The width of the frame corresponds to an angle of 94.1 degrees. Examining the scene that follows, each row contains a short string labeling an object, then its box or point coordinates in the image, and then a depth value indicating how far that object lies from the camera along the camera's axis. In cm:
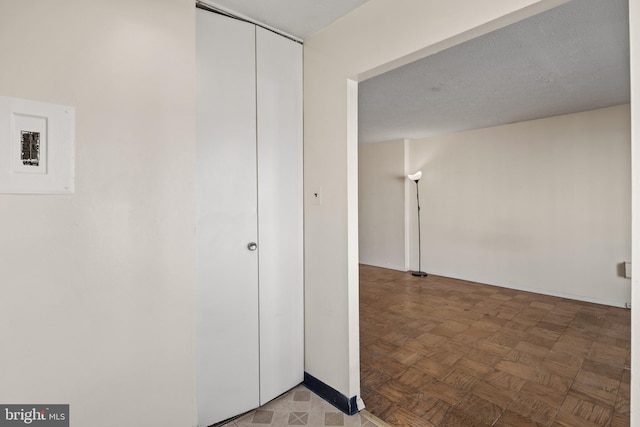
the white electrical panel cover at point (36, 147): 104
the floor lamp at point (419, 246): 505
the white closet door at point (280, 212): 184
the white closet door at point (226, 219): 162
